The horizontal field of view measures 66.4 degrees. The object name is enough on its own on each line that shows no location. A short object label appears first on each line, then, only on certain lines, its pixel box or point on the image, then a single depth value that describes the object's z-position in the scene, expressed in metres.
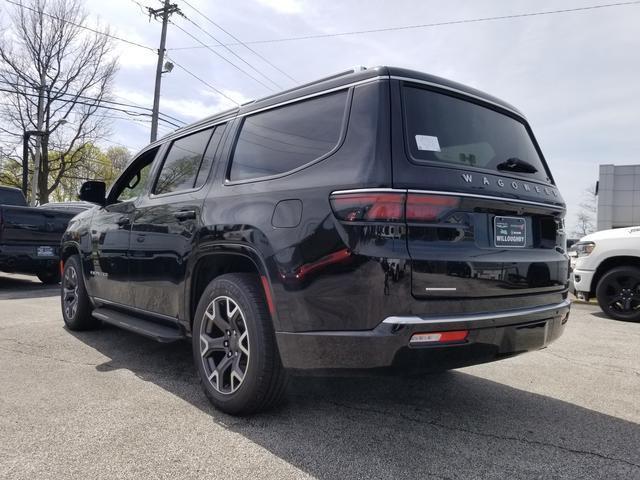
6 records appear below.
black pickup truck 8.34
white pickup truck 6.60
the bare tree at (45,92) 24.38
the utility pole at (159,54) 20.89
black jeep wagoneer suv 2.21
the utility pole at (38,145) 25.27
